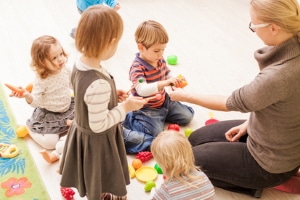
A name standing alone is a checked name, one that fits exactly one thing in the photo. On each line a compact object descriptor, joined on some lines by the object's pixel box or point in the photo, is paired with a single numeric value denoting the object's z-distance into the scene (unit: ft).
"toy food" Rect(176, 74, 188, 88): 5.91
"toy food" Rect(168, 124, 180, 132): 6.55
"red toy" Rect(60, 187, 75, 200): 5.36
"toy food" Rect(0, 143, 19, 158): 6.02
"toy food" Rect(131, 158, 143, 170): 5.89
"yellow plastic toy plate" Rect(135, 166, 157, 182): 5.74
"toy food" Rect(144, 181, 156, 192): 5.55
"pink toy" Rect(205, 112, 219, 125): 6.77
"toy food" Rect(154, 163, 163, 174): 5.86
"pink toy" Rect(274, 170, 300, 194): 5.51
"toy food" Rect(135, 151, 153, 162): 6.02
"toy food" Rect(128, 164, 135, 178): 5.78
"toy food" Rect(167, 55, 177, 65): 8.17
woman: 4.33
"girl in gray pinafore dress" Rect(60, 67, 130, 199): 4.33
